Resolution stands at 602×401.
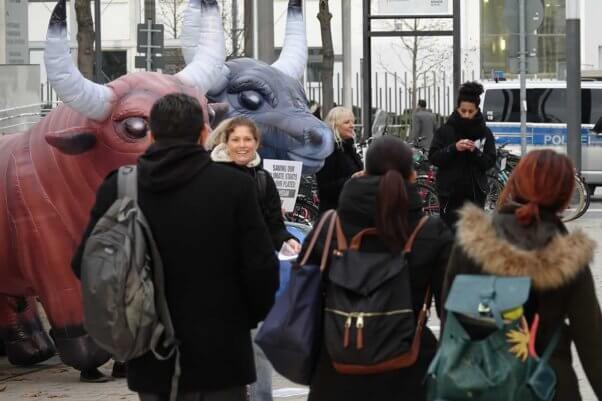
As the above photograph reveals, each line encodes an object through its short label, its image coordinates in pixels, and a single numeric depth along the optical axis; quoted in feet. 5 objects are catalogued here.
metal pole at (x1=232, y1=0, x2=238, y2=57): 115.65
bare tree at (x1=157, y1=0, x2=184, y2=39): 135.06
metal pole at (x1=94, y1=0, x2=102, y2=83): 78.21
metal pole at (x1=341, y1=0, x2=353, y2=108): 117.11
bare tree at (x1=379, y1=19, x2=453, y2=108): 131.85
